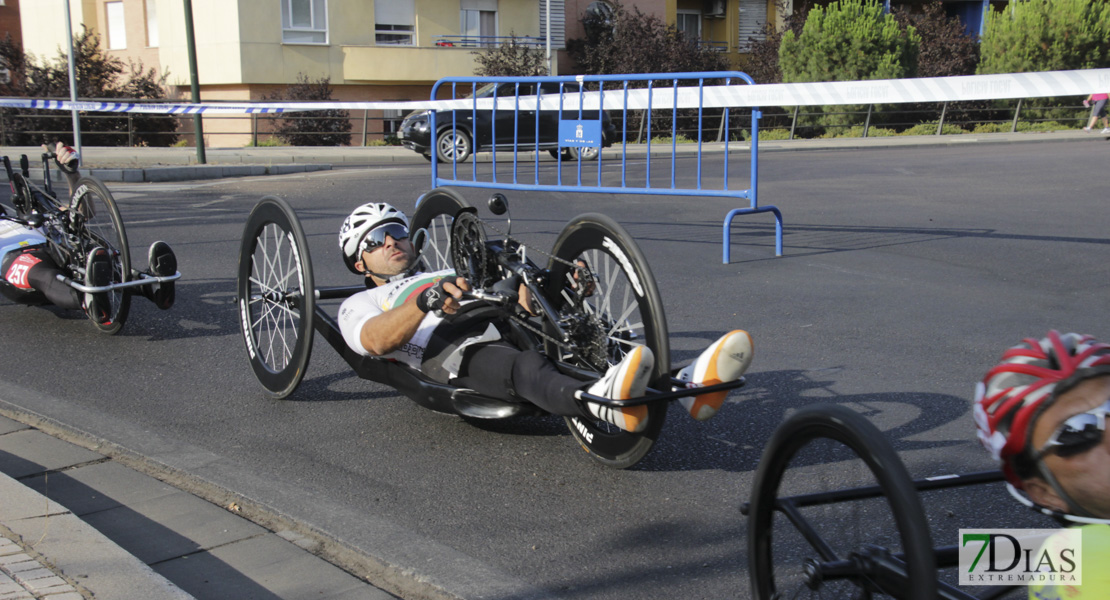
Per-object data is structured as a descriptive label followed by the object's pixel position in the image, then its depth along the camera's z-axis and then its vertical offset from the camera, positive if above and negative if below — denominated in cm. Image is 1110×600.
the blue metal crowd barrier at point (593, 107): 899 -1
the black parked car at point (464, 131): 2156 -50
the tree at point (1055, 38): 3294 +203
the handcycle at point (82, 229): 639 -74
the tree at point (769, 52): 3556 +186
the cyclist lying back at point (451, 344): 357 -90
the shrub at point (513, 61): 3306 +140
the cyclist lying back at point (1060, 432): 192 -60
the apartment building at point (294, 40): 3269 +220
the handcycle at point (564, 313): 390 -80
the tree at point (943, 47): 3538 +194
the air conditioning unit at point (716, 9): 4422 +399
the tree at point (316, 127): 2927 -53
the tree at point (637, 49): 3475 +189
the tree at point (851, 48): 3188 +171
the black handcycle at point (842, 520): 209 -92
